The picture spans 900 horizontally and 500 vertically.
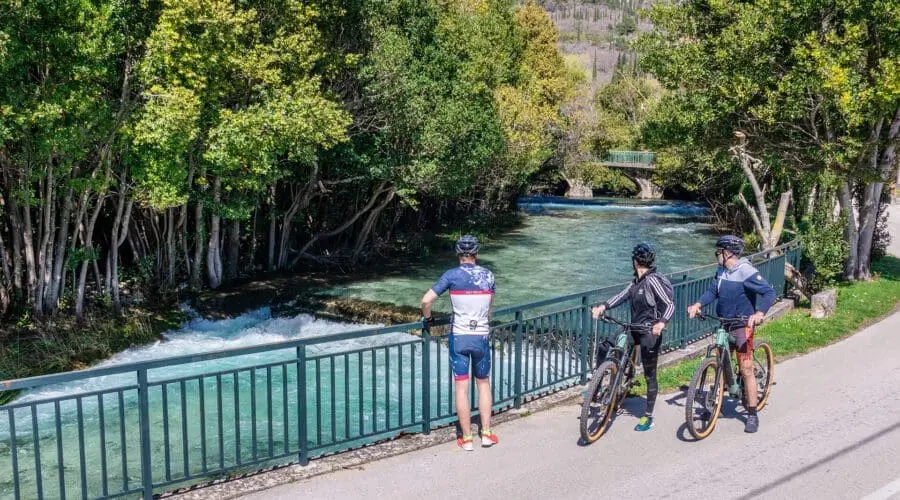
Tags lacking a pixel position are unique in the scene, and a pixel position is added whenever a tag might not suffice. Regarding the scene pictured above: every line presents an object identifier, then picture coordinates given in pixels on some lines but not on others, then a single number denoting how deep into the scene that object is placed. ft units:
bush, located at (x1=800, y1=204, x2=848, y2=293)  47.70
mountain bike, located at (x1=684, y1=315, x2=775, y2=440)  22.56
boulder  41.29
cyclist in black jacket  22.79
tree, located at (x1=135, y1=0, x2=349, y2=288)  46.14
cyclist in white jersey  21.17
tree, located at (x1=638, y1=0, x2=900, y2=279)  49.90
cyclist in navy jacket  23.32
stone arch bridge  190.19
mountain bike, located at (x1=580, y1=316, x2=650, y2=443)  22.16
